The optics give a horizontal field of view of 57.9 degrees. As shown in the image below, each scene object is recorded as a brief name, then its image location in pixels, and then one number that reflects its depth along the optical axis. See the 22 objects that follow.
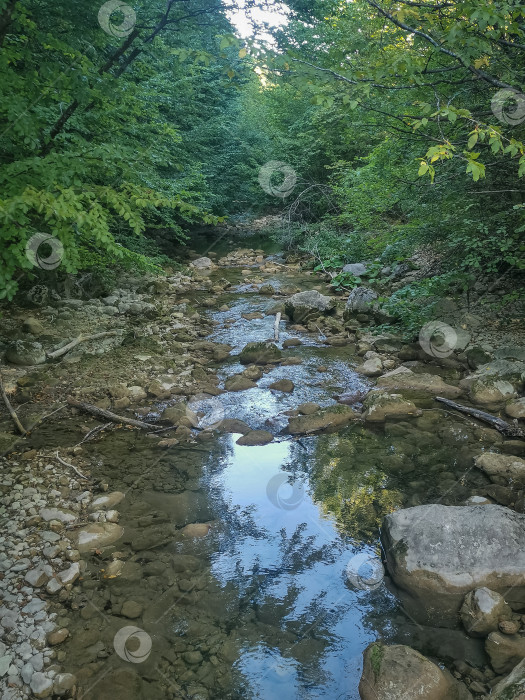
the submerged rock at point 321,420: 5.83
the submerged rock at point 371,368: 7.41
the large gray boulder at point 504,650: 2.87
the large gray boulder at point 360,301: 10.13
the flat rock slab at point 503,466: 4.57
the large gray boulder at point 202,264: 16.44
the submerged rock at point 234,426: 5.88
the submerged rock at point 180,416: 5.87
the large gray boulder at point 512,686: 2.40
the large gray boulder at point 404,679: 2.64
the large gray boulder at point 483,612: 3.08
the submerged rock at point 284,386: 6.94
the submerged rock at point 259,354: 7.95
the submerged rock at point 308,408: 6.19
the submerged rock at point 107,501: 4.30
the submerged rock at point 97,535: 3.83
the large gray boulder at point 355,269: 13.21
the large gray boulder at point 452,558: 3.34
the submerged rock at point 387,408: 6.02
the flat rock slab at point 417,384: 6.63
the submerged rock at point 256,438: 5.62
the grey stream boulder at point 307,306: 10.34
